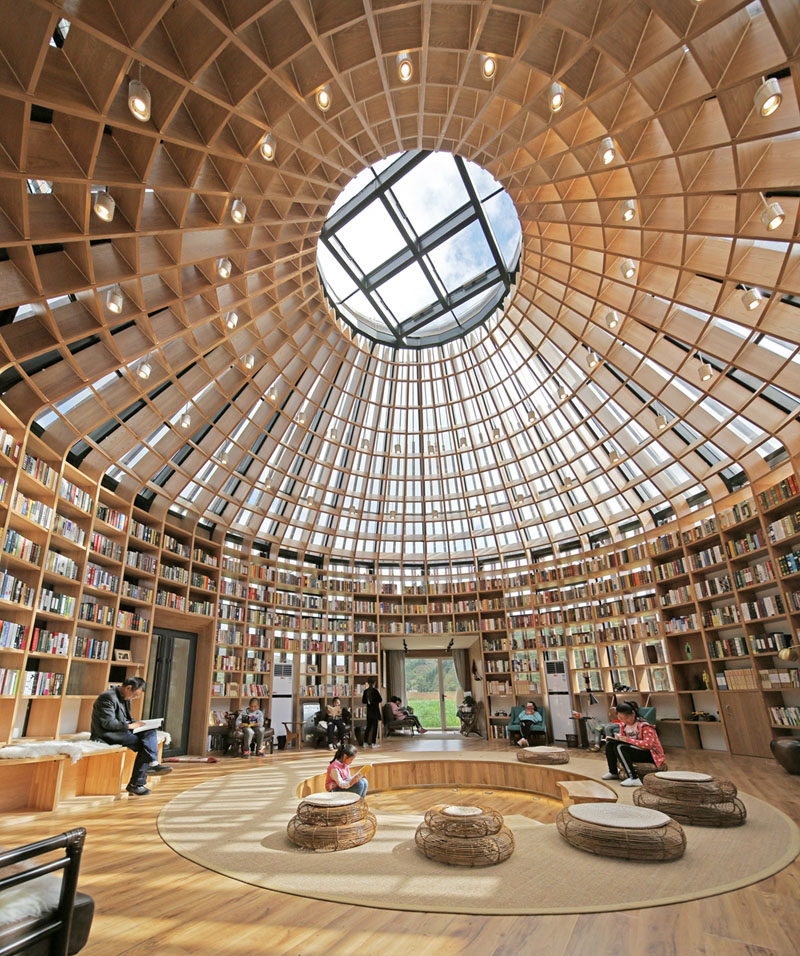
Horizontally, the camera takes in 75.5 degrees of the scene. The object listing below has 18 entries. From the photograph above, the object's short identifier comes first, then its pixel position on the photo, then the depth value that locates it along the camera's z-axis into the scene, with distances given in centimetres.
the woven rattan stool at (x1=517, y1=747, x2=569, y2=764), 902
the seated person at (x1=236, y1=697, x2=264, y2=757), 1087
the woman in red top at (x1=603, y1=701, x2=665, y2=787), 692
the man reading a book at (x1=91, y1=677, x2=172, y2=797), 673
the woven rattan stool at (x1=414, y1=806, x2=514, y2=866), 406
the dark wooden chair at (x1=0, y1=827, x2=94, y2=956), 167
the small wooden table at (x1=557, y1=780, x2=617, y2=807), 612
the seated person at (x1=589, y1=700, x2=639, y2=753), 1067
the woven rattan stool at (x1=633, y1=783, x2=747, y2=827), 486
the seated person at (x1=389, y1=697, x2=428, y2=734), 1438
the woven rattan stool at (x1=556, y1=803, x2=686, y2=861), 399
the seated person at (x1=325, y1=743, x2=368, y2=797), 598
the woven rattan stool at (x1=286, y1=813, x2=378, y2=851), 448
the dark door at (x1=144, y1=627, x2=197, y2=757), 1054
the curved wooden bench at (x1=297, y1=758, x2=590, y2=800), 912
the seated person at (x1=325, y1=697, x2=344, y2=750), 1189
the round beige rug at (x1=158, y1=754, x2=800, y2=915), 338
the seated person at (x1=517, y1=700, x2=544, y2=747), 1191
